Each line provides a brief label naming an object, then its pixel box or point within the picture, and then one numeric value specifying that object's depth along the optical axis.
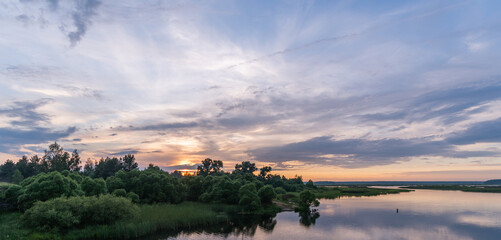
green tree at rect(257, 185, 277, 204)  95.62
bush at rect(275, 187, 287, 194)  138.12
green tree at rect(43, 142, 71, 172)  128.62
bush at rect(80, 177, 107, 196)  64.75
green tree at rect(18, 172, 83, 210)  50.03
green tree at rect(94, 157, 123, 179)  136.25
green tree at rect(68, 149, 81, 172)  143.25
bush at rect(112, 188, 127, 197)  73.40
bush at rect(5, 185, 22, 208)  54.75
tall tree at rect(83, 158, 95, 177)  184.45
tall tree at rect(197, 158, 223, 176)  185.75
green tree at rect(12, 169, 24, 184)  118.23
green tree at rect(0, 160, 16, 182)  158.25
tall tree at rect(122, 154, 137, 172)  153.80
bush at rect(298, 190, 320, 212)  93.09
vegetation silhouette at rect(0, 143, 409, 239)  42.22
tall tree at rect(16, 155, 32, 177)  147.88
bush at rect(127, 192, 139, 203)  74.88
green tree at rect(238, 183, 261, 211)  85.94
